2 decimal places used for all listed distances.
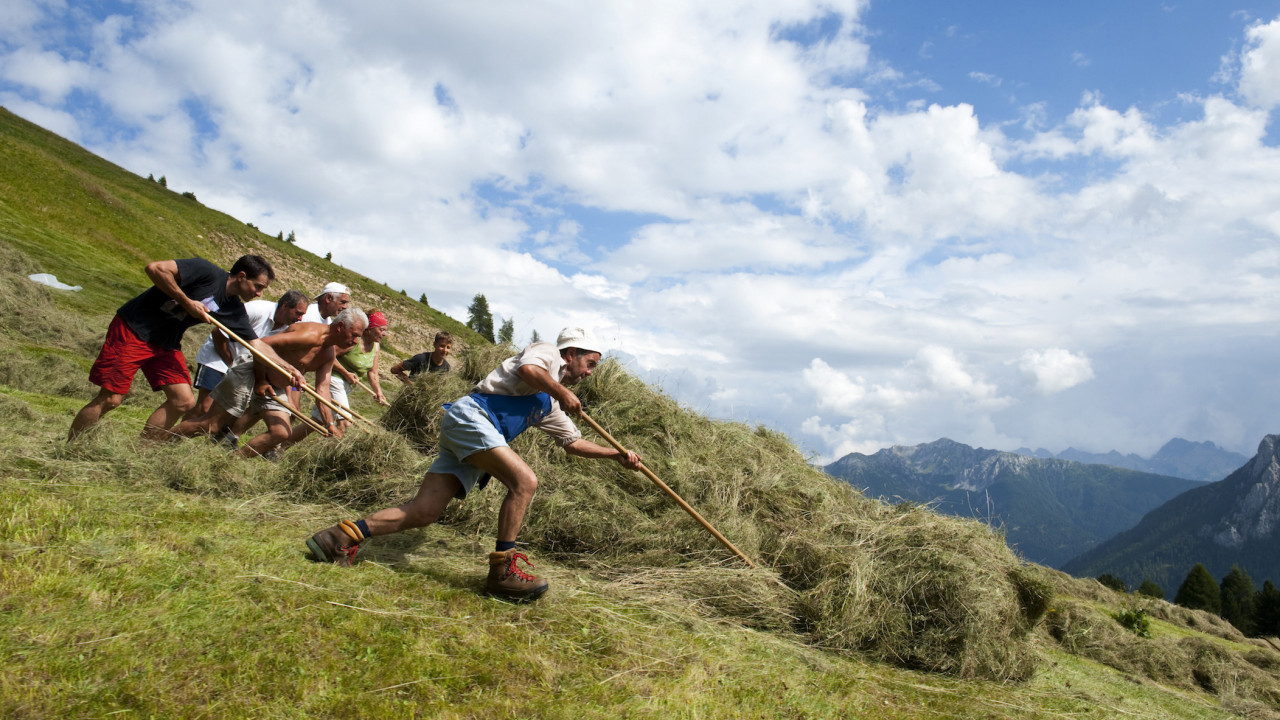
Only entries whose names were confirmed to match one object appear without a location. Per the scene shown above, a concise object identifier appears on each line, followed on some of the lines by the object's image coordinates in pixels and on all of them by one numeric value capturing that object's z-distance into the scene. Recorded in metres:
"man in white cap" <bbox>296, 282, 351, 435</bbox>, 6.01
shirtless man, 5.34
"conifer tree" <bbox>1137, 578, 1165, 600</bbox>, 32.88
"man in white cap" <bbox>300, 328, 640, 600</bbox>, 3.48
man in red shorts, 4.56
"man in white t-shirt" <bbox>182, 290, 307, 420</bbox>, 5.32
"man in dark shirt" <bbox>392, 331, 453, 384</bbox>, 7.34
